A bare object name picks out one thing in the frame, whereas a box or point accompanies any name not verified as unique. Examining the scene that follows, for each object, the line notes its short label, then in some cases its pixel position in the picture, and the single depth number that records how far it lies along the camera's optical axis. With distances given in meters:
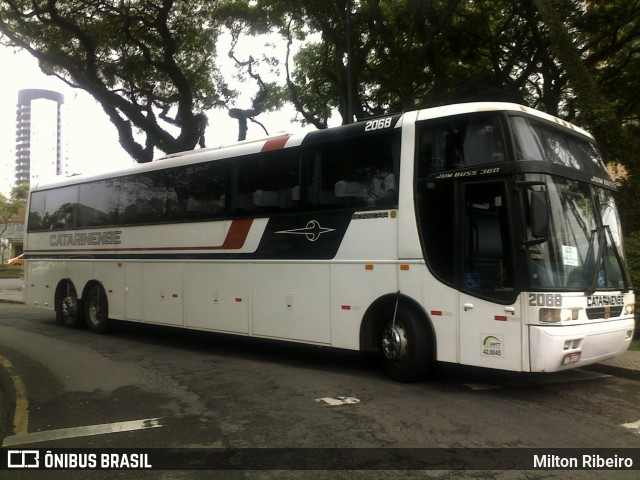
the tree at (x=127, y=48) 18.09
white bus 6.00
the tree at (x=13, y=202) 44.56
